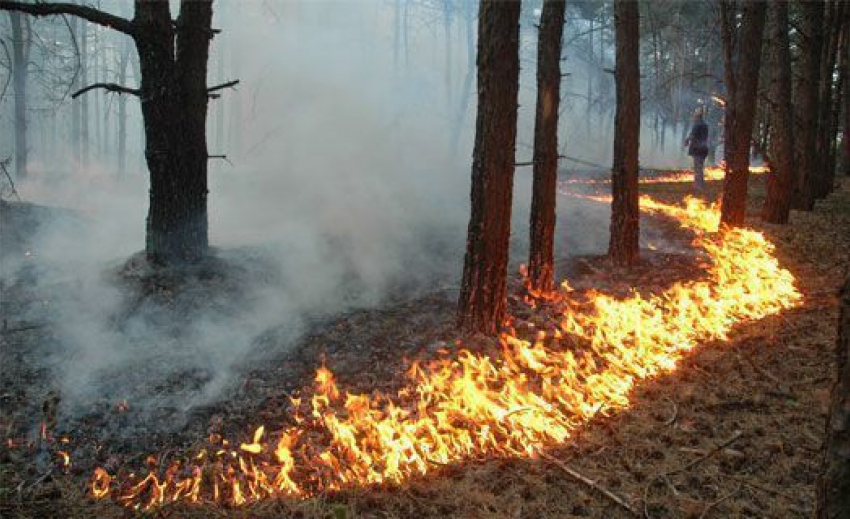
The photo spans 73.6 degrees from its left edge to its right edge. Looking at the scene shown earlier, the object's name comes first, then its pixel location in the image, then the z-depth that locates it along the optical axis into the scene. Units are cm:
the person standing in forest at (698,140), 1619
